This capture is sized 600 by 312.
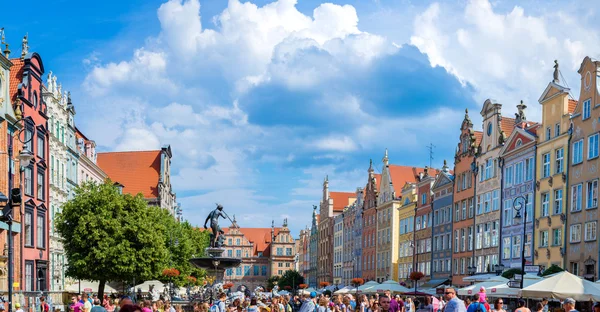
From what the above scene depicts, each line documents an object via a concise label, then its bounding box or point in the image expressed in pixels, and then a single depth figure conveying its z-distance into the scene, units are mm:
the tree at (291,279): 110544
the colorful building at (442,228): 59125
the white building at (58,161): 47094
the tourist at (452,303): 14459
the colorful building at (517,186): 45469
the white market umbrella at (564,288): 22781
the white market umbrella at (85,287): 45850
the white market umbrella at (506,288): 29623
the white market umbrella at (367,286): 46938
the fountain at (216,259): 26217
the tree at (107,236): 42656
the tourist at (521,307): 17400
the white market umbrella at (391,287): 45938
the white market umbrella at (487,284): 33312
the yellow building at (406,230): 68875
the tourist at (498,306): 16553
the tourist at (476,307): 16078
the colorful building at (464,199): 54906
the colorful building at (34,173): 39812
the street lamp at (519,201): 46375
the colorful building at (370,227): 81125
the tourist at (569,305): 14211
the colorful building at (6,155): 35456
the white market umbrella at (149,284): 47281
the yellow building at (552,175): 41428
